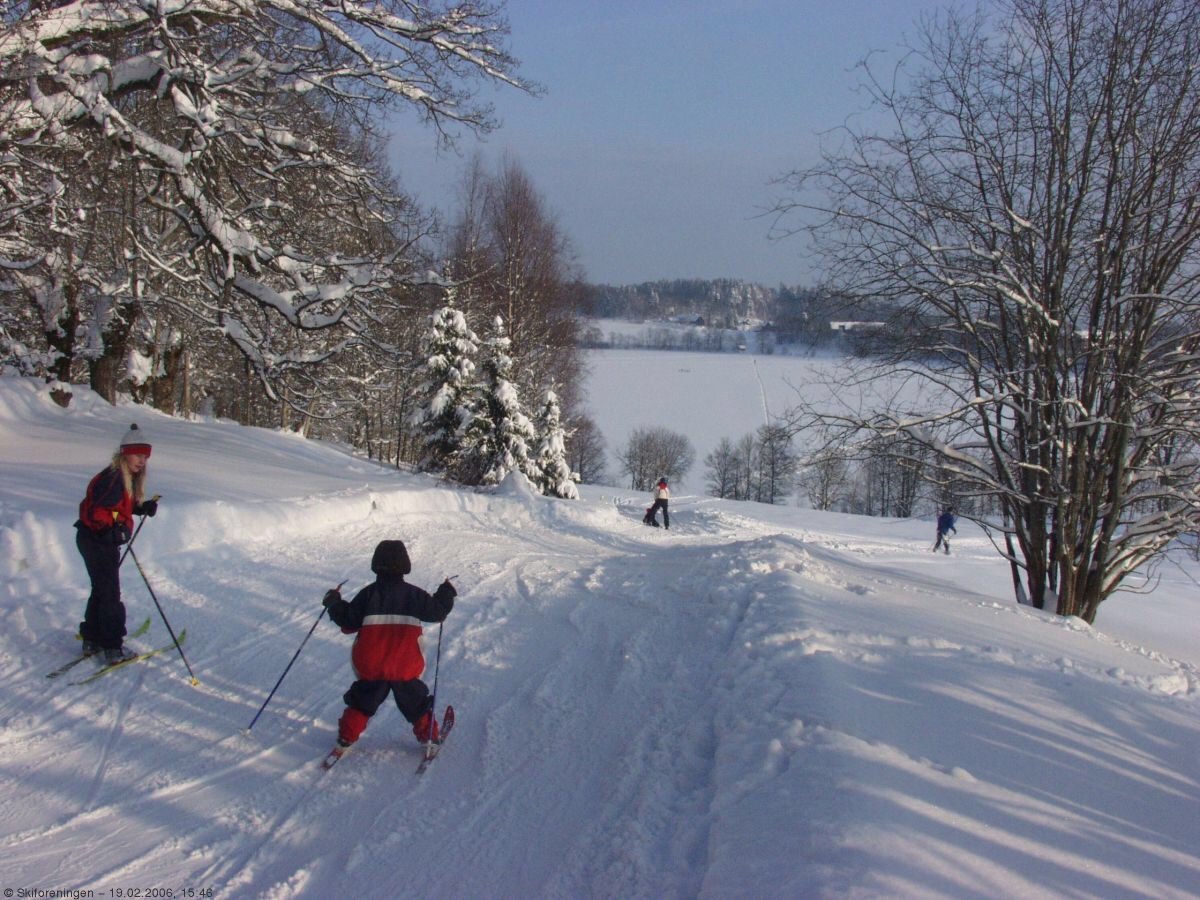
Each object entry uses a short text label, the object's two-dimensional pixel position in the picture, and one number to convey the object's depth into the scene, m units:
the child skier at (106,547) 5.31
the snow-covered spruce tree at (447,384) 24.44
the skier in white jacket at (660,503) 22.70
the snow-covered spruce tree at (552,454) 27.11
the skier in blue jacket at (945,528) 25.30
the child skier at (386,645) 4.30
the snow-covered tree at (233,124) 6.49
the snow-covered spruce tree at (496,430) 23.58
